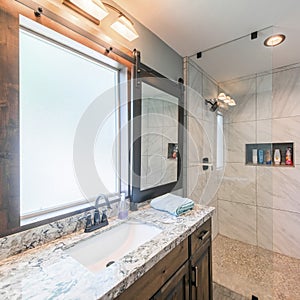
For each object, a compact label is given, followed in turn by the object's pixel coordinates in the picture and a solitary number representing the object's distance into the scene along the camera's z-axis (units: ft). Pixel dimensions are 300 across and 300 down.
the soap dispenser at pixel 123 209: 4.19
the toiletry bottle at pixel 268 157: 8.25
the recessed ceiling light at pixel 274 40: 5.66
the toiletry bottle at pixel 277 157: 8.08
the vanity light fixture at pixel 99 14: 3.41
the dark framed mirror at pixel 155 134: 4.92
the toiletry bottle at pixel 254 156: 8.54
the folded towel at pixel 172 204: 4.40
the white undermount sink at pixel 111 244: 3.21
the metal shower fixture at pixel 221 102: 8.17
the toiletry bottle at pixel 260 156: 8.41
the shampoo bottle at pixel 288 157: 7.82
